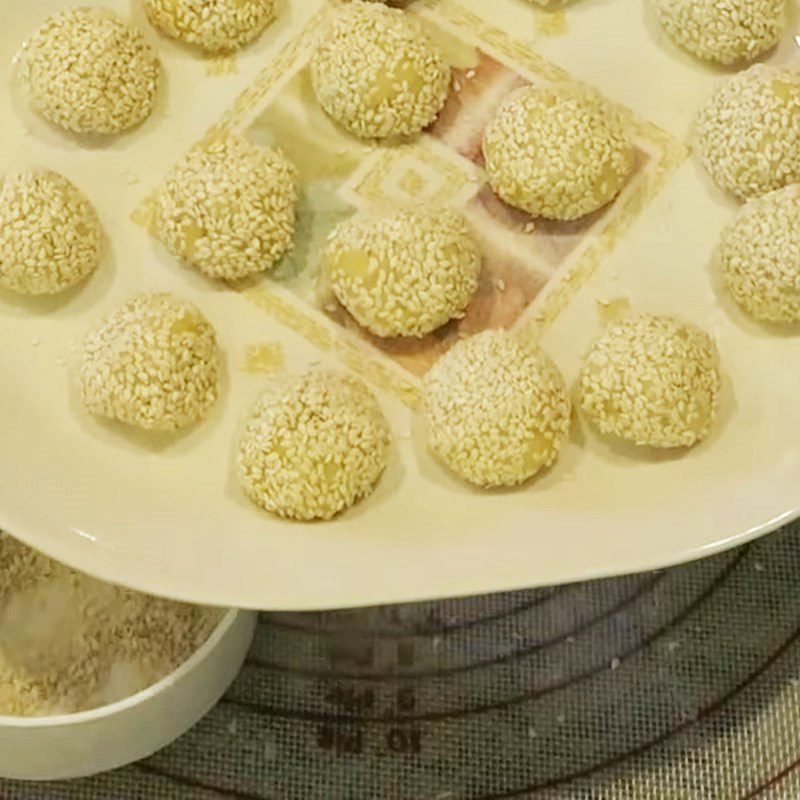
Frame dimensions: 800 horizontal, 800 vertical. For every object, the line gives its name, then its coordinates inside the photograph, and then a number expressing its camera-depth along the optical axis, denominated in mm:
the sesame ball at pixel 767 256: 502
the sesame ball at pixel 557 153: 516
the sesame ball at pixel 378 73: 522
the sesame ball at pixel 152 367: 500
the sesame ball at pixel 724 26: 528
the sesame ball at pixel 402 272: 506
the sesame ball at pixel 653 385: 496
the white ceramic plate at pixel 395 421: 484
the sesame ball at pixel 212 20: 531
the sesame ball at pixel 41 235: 509
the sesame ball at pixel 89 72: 522
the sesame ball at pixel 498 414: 494
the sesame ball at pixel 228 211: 513
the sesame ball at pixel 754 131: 515
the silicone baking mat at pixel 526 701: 543
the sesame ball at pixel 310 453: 493
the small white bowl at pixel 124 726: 514
